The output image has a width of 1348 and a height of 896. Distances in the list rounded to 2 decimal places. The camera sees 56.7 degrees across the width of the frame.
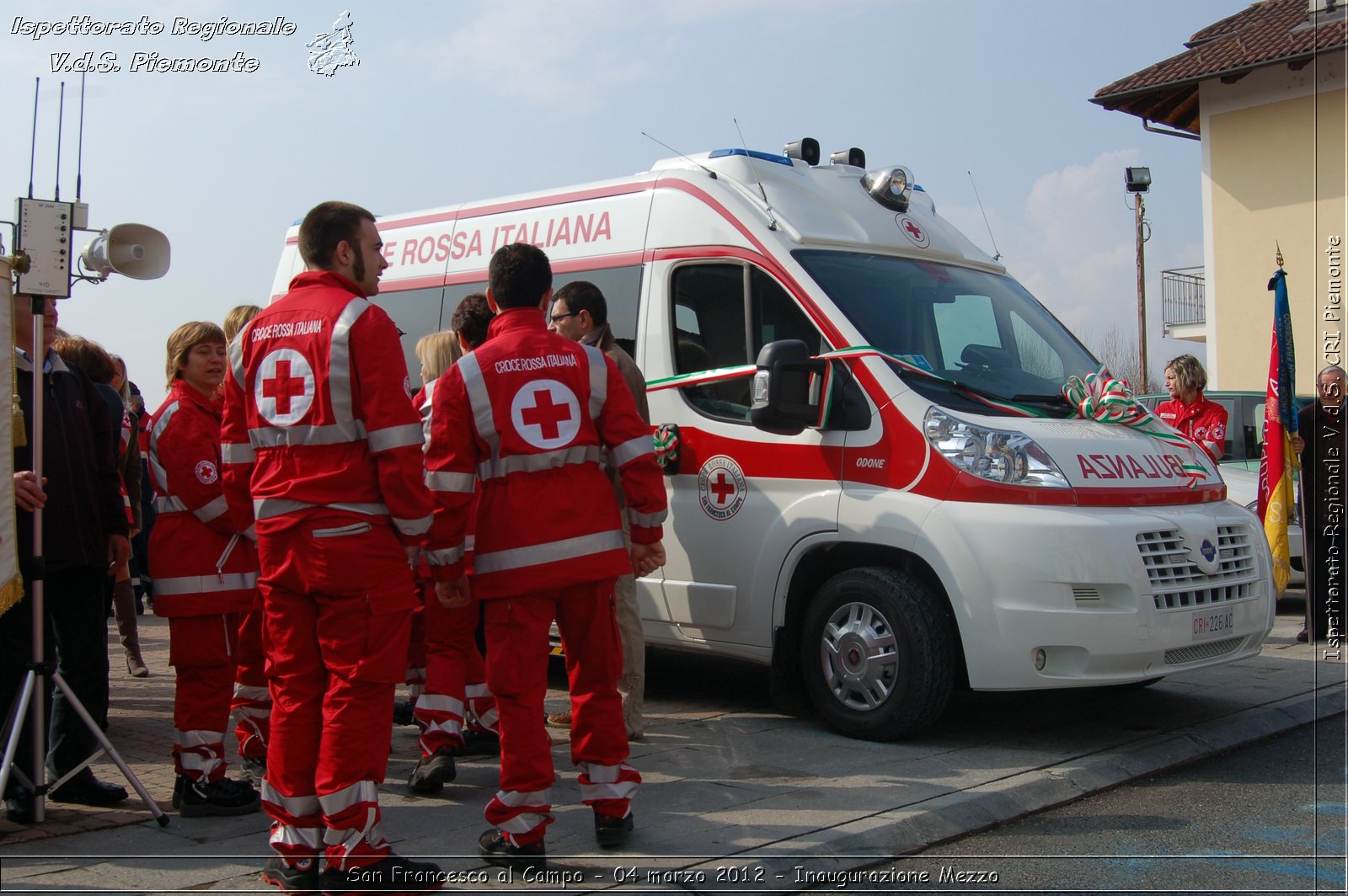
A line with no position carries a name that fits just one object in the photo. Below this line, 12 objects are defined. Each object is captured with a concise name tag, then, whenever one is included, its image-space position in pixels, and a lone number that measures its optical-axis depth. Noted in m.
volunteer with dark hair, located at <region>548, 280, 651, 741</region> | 5.74
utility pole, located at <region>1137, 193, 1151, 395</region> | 27.38
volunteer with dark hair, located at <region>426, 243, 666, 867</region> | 4.21
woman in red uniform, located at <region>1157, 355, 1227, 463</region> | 9.51
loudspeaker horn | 5.30
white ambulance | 5.38
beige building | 20.44
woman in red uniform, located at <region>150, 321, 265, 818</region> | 4.80
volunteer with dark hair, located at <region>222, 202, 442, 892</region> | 3.85
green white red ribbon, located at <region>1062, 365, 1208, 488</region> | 6.02
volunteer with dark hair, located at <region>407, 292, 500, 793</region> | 5.10
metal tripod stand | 4.61
